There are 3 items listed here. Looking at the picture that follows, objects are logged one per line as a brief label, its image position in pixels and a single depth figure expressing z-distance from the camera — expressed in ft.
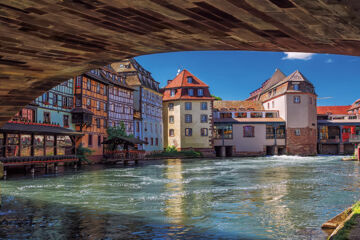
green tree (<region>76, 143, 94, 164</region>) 120.37
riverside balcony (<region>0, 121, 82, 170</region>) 86.53
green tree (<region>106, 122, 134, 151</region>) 142.92
